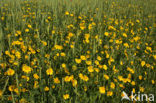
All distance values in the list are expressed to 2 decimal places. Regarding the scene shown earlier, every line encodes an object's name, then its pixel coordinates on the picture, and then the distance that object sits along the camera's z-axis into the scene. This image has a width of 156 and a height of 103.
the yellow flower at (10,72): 1.51
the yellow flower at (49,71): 1.56
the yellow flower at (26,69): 1.53
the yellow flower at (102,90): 1.40
